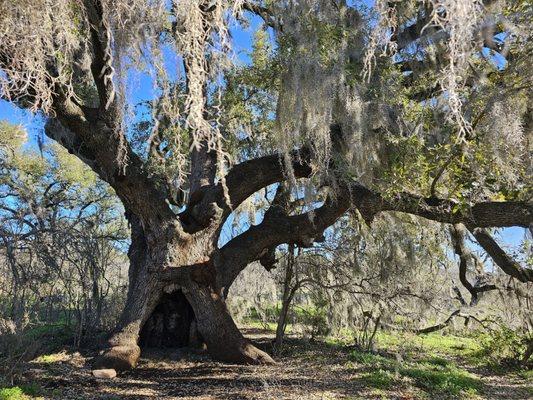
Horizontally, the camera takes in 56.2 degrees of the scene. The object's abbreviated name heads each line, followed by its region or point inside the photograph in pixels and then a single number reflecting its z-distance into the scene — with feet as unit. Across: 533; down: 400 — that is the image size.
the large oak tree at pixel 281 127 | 10.19
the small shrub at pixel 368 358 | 23.61
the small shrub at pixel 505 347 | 26.71
